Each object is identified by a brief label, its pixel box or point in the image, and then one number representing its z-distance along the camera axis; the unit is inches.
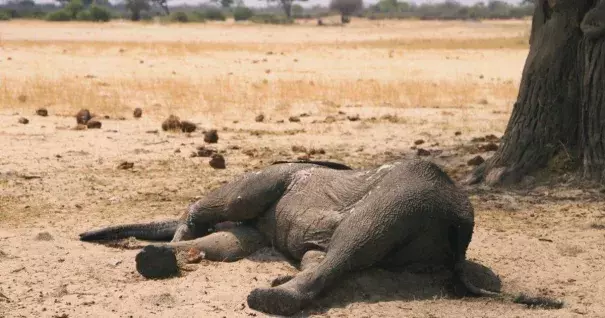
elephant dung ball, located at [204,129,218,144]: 460.7
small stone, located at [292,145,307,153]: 438.3
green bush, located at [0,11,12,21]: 2292.1
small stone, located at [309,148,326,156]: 420.3
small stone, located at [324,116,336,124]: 545.8
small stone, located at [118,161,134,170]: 392.1
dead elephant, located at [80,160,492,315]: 201.9
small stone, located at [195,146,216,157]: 423.5
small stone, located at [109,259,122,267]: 238.7
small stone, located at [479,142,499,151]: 420.5
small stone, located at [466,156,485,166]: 385.7
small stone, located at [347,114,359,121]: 552.8
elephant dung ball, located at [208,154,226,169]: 391.2
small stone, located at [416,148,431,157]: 419.2
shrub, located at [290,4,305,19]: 4256.9
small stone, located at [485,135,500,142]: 464.5
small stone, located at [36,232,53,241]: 266.8
